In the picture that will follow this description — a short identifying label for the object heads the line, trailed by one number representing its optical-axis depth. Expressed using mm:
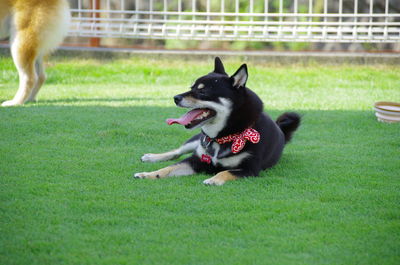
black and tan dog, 7801
